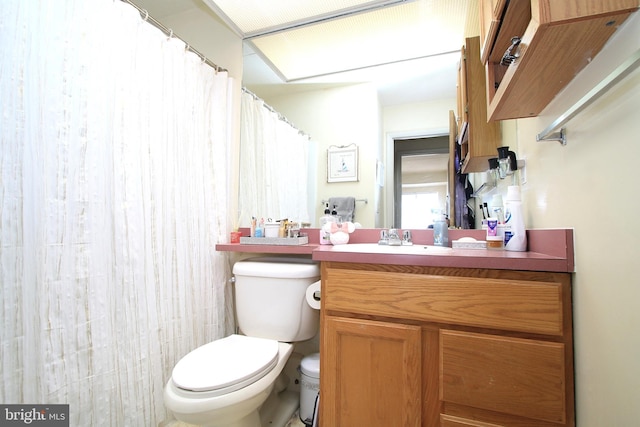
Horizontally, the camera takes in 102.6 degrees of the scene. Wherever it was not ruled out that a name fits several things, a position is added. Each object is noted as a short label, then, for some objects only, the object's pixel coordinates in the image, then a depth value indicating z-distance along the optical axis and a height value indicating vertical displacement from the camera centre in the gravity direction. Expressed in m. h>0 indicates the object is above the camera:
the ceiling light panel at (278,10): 1.41 +1.19
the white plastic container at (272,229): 1.48 -0.07
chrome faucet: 1.25 -0.11
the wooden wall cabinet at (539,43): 0.48 +0.37
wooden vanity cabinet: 0.70 -0.40
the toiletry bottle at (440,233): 1.18 -0.08
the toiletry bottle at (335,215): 1.50 +0.01
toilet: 0.88 -0.57
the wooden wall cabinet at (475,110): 1.07 +0.45
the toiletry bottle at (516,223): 0.90 -0.03
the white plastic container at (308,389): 1.23 -0.84
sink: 0.96 -0.14
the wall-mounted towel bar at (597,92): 0.42 +0.23
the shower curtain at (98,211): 0.80 +0.03
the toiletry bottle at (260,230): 1.51 -0.08
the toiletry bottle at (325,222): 1.38 -0.04
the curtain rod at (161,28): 1.14 +0.91
